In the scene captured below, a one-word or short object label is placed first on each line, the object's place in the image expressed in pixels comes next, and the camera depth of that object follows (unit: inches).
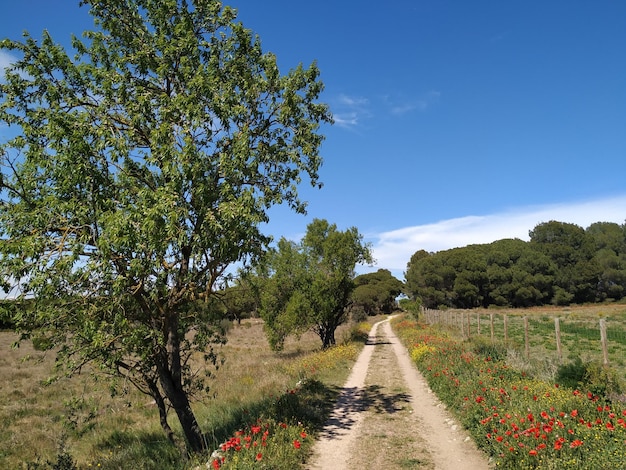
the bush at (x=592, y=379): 321.1
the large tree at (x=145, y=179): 233.6
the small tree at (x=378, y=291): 3703.2
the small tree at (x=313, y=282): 1066.1
